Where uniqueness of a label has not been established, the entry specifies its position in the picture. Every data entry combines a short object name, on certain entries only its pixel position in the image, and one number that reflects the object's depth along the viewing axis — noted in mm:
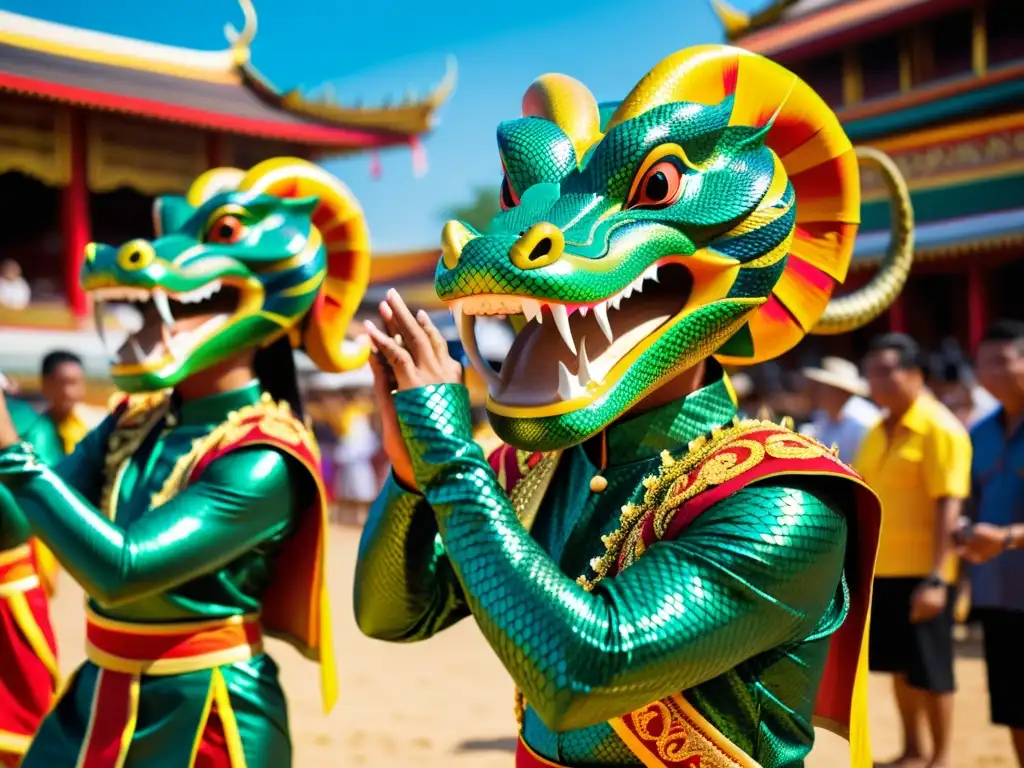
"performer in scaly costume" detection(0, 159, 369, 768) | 2277
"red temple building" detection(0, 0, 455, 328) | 14094
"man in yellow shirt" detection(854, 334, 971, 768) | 4453
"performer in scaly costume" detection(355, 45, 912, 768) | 1310
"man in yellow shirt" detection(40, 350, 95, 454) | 5055
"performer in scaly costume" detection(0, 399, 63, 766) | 3211
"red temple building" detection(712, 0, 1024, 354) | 12867
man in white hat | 5496
